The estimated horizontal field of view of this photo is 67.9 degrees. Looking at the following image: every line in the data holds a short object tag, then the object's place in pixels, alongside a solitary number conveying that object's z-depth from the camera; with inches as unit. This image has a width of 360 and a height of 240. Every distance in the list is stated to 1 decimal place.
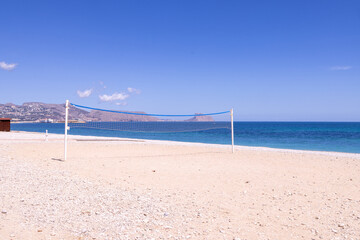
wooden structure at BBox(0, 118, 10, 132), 1366.8
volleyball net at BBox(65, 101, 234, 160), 403.4
